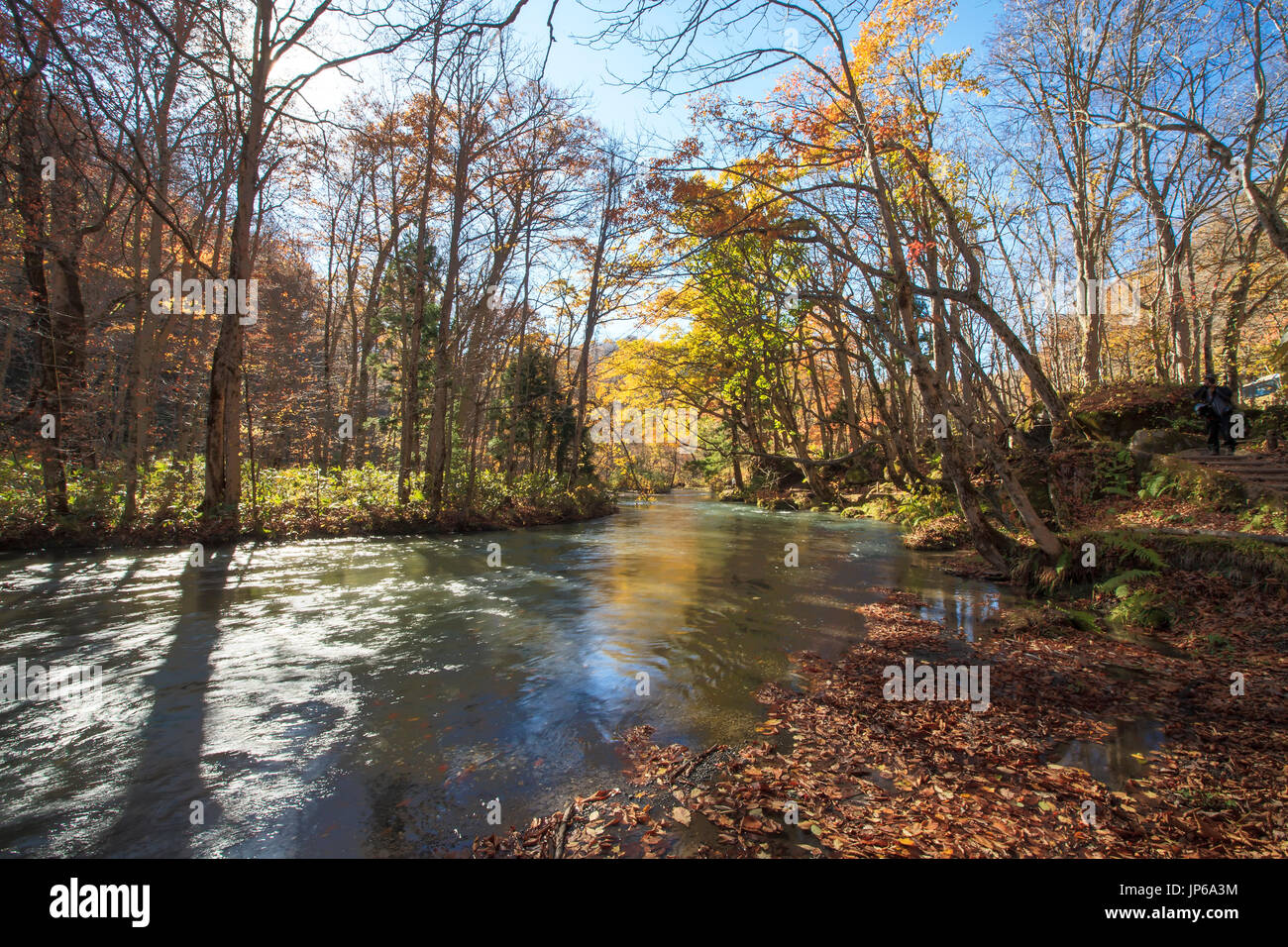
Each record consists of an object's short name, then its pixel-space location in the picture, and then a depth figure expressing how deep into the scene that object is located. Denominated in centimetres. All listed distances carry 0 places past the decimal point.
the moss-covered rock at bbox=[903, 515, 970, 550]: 1375
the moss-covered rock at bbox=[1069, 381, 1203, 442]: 1301
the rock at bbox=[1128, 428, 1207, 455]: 1188
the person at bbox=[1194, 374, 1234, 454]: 1084
